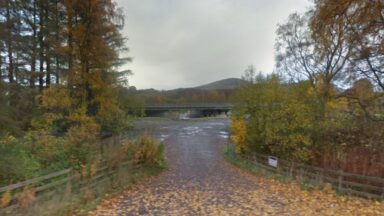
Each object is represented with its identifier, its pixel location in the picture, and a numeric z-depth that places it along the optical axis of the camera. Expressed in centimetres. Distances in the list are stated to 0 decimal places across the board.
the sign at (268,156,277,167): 1591
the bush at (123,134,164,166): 1509
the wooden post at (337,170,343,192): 1142
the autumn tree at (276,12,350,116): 2825
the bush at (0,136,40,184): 917
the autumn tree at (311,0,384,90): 1195
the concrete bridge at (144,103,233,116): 9500
